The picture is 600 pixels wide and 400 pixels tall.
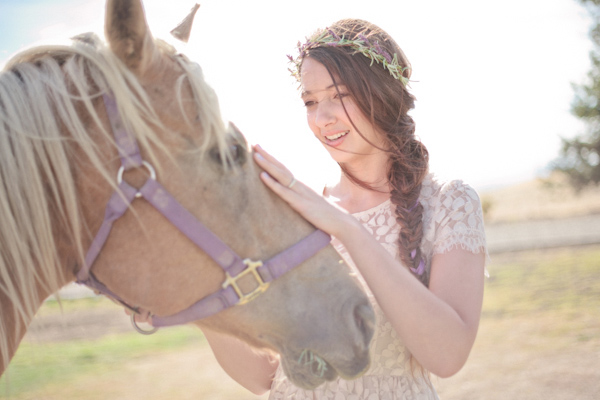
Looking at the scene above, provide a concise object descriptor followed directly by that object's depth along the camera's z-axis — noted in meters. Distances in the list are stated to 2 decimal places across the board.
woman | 1.65
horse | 1.30
